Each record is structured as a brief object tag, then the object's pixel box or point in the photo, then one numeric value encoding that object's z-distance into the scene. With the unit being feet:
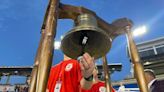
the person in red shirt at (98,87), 7.79
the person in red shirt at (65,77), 6.51
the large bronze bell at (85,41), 4.14
